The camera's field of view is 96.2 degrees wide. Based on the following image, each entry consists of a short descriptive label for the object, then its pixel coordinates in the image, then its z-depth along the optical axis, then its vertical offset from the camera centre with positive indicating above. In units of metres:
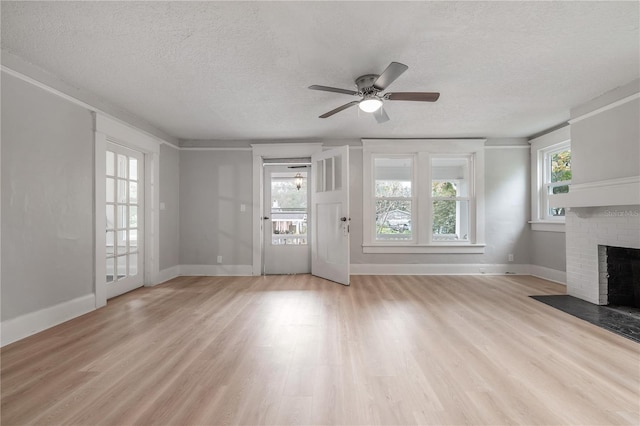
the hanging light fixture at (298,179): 5.13 +0.65
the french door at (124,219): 3.57 -0.05
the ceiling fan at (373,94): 2.48 +1.10
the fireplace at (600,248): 3.00 -0.38
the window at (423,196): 4.93 +0.34
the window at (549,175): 4.28 +0.65
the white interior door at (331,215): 4.28 +0.01
